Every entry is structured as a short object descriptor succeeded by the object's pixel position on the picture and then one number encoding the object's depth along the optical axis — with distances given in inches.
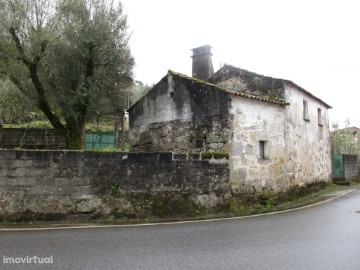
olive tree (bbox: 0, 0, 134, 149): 498.2
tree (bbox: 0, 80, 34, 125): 543.0
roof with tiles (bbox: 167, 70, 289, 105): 521.4
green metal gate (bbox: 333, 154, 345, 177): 950.4
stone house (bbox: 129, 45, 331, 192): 517.7
